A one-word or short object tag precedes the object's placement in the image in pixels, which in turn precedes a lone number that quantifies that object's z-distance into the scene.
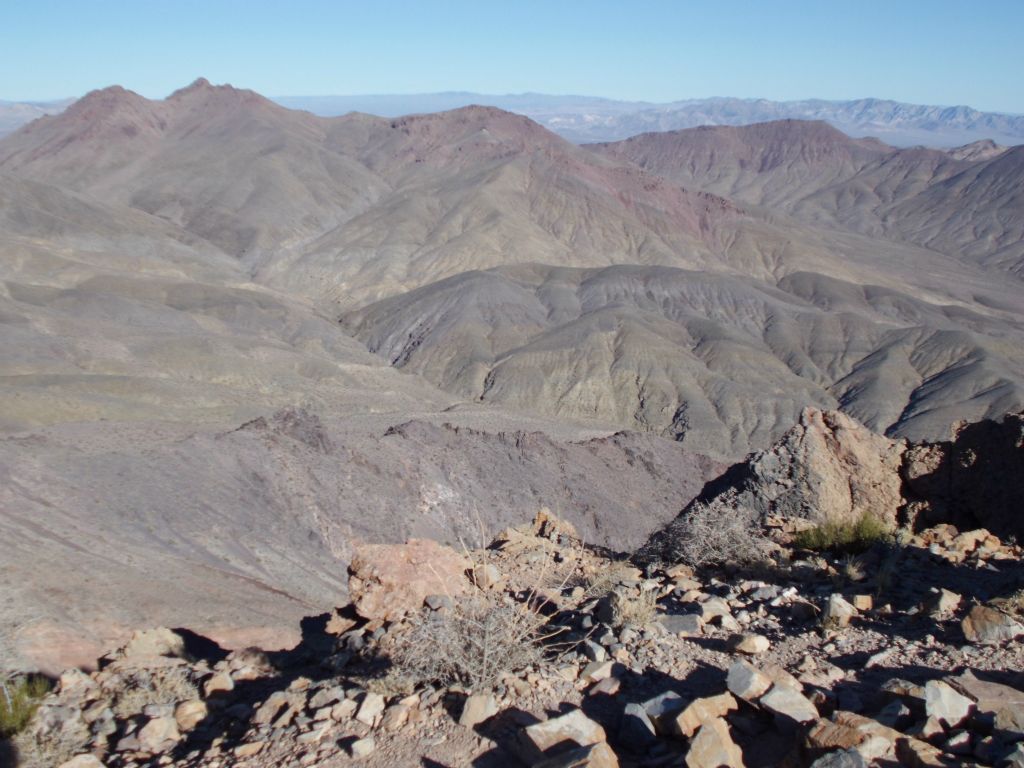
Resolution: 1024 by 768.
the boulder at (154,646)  11.30
